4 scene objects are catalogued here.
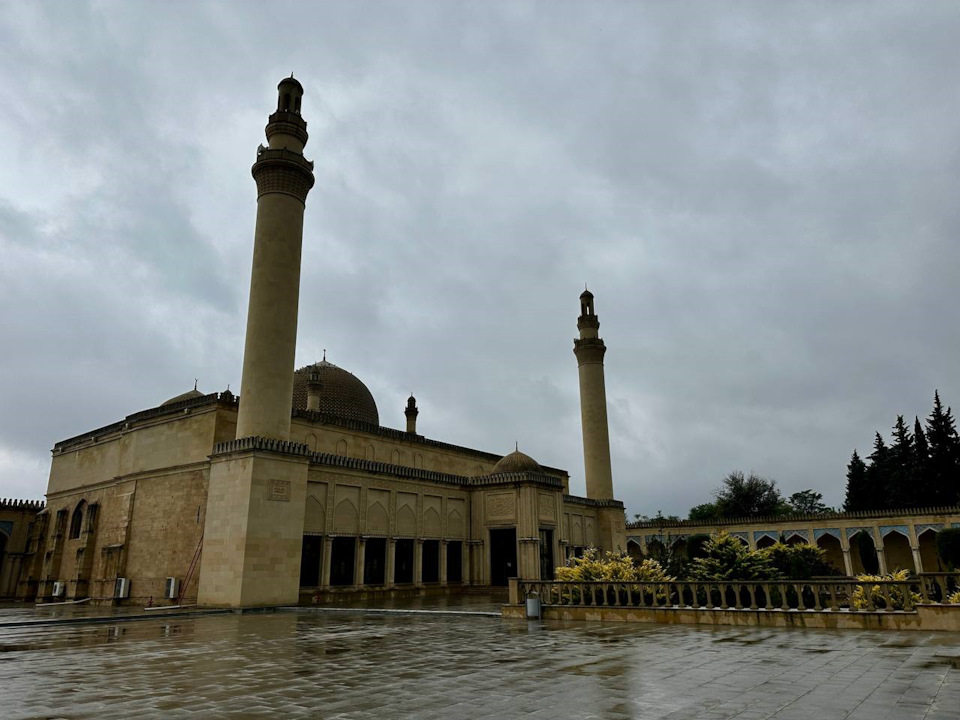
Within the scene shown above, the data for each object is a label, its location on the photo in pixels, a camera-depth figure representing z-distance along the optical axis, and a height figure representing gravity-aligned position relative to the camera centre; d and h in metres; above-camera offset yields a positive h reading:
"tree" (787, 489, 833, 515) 77.00 +7.16
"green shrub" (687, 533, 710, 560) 44.06 +1.45
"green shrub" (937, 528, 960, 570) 35.75 +0.87
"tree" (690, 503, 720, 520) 72.29 +6.16
